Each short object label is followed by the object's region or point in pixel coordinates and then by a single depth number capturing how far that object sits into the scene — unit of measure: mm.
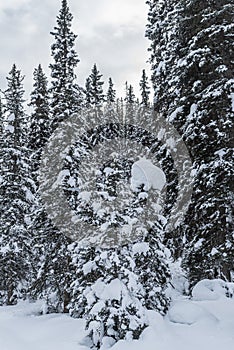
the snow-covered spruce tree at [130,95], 43722
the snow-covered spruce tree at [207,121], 11273
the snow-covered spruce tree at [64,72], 18141
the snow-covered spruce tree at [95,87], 26922
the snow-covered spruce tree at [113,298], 8461
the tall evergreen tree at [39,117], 20953
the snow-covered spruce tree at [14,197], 19984
